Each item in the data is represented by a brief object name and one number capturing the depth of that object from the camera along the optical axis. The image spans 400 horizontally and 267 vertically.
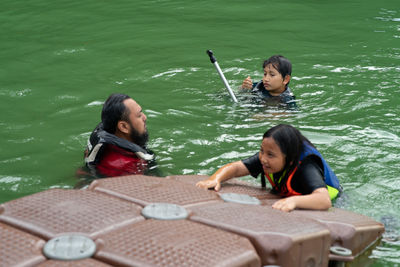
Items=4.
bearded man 4.76
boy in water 7.20
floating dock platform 2.64
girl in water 3.80
